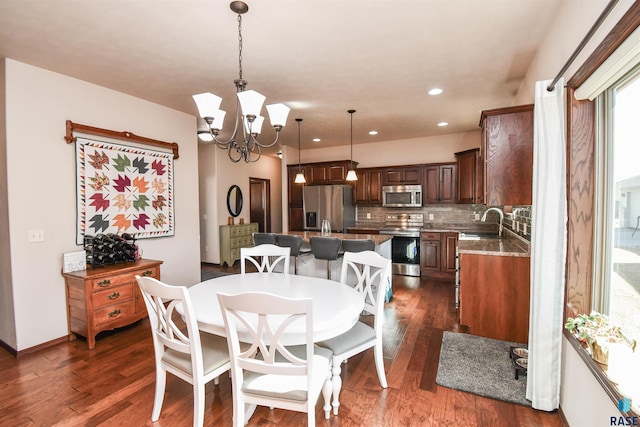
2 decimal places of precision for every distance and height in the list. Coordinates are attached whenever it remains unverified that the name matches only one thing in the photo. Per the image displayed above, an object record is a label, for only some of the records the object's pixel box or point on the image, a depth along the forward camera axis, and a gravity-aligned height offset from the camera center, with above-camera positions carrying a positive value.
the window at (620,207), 1.32 -0.01
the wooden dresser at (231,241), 6.25 -0.71
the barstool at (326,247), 3.39 -0.45
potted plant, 1.31 -0.58
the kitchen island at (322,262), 3.88 -0.74
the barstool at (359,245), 3.25 -0.41
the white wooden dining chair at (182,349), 1.55 -0.84
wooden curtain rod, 2.94 +0.81
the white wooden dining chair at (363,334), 1.85 -0.86
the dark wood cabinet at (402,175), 5.55 +0.60
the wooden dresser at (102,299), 2.75 -0.87
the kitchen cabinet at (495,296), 2.71 -0.84
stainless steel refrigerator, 5.71 +0.03
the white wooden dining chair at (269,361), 1.34 -0.75
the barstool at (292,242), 3.60 -0.42
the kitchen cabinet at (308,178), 5.90 +0.59
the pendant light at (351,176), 4.75 +0.50
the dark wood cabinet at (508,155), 2.45 +0.43
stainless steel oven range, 5.15 -0.75
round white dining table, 1.58 -0.60
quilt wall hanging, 3.08 +0.22
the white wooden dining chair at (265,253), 2.87 -0.44
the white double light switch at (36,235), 2.73 -0.24
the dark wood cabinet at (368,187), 5.87 +0.40
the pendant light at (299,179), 4.86 +0.47
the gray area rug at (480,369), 2.06 -1.27
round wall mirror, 6.49 +0.18
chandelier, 2.02 +0.71
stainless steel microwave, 5.52 +0.21
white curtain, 1.79 -0.23
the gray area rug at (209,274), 5.30 -1.22
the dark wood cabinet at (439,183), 5.31 +0.43
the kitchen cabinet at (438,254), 4.94 -0.80
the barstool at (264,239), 3.78 -0.39
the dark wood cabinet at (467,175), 4.92 +0.54
